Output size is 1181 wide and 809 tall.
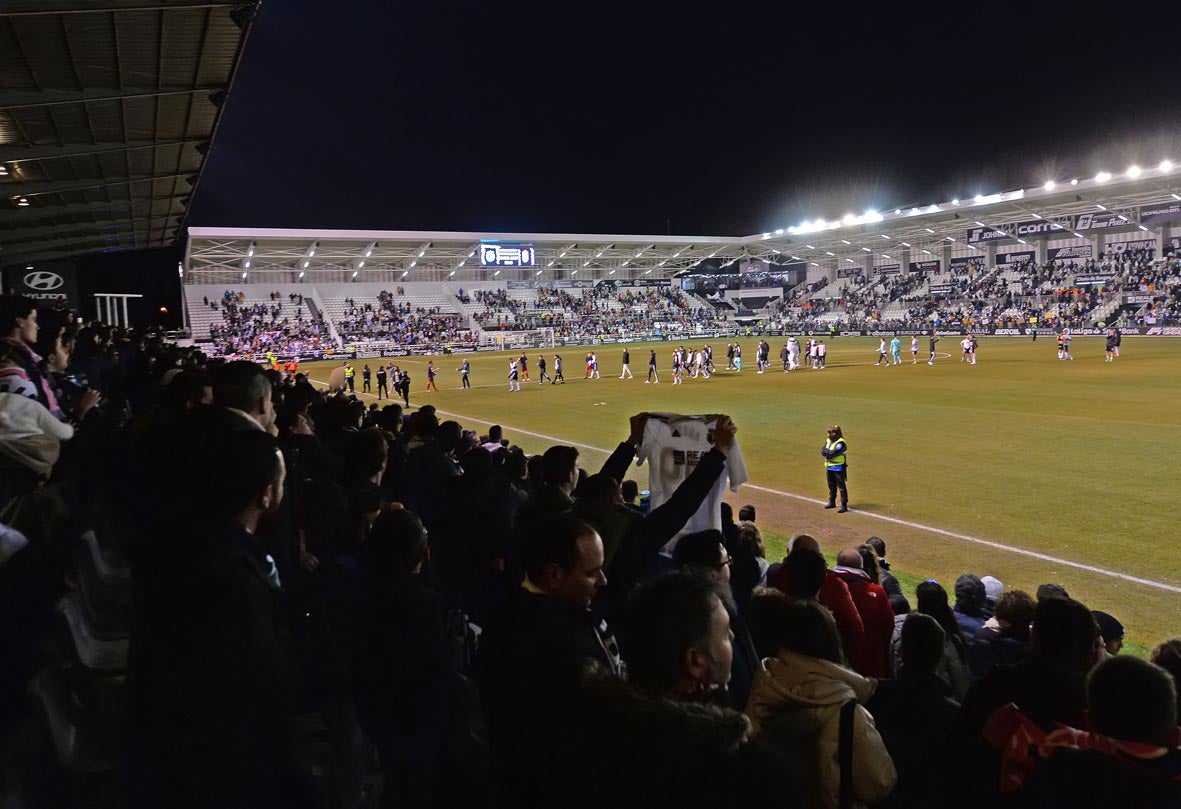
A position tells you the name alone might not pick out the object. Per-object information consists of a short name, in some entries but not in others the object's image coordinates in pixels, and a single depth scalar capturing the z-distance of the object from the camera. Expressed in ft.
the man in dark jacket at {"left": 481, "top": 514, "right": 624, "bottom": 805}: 6.43
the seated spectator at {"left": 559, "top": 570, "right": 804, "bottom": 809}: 5.50
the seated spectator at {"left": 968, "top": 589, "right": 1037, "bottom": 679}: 14.55
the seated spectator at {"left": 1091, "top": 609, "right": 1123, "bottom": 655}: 15.58
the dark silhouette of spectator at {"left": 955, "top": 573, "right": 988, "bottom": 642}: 20.18
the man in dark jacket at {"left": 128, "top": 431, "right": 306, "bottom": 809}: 6.11
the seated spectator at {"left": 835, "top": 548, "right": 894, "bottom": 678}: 15.24
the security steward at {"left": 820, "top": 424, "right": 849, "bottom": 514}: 41.55
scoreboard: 260.42
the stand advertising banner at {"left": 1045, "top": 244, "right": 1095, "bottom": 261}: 226.17
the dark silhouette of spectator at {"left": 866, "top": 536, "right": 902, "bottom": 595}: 21.07
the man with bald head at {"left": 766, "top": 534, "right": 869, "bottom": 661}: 15.07
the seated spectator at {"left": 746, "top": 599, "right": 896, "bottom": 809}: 8.39
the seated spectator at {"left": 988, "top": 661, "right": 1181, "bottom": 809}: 7.39
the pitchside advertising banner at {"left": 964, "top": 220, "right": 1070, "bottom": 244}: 221.25
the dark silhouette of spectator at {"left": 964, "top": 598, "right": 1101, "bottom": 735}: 9.50
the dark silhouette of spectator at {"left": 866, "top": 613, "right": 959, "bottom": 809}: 10.32
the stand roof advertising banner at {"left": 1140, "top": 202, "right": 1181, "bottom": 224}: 196.01
